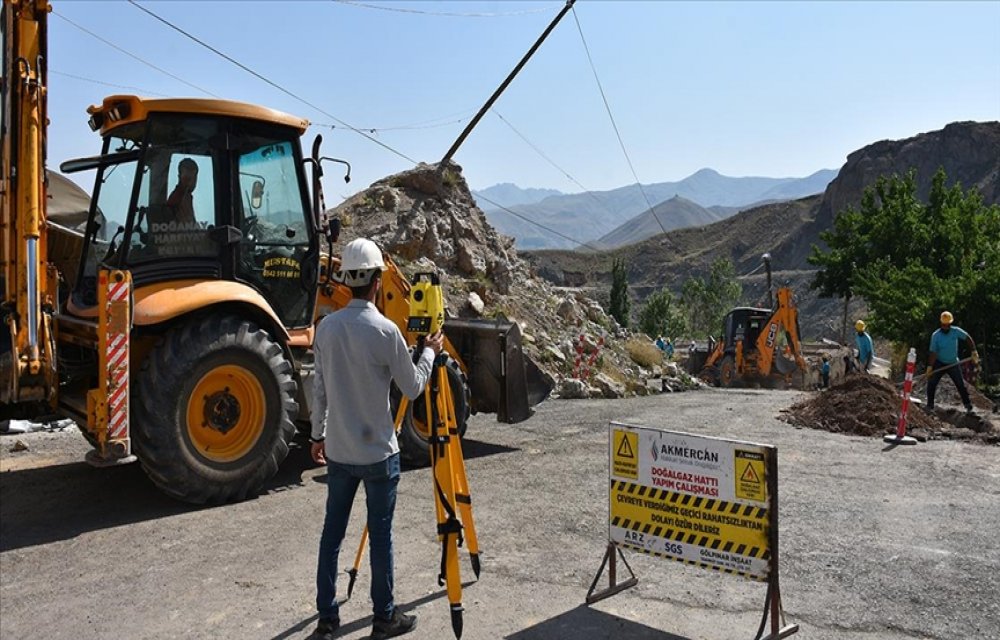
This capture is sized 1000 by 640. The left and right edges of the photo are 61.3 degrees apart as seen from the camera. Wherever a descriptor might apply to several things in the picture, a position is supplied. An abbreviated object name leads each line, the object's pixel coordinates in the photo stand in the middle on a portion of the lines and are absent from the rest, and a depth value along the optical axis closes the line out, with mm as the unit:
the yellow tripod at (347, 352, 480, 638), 4625
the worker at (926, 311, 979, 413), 13266
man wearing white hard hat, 4453
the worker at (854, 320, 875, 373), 18578
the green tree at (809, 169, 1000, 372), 21156
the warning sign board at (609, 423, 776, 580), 4738
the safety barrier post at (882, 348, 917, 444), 11219
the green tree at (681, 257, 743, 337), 79312
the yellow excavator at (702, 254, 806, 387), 24938
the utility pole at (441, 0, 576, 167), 18719
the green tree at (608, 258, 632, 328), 58344
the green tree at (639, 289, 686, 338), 63156
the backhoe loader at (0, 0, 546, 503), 6617
